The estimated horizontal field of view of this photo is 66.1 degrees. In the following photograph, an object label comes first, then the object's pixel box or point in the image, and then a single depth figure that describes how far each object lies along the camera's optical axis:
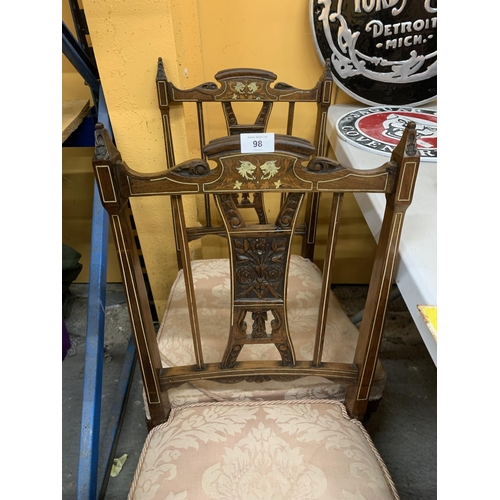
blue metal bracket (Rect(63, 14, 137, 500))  0.86
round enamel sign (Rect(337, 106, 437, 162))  1.01
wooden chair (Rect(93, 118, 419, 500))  0.51
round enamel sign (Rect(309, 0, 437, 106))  1.12
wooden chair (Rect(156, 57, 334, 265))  0.98
